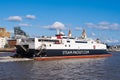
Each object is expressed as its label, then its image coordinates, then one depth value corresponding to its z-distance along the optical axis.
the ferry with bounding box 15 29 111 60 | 61.16
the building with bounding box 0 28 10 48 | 190.57
